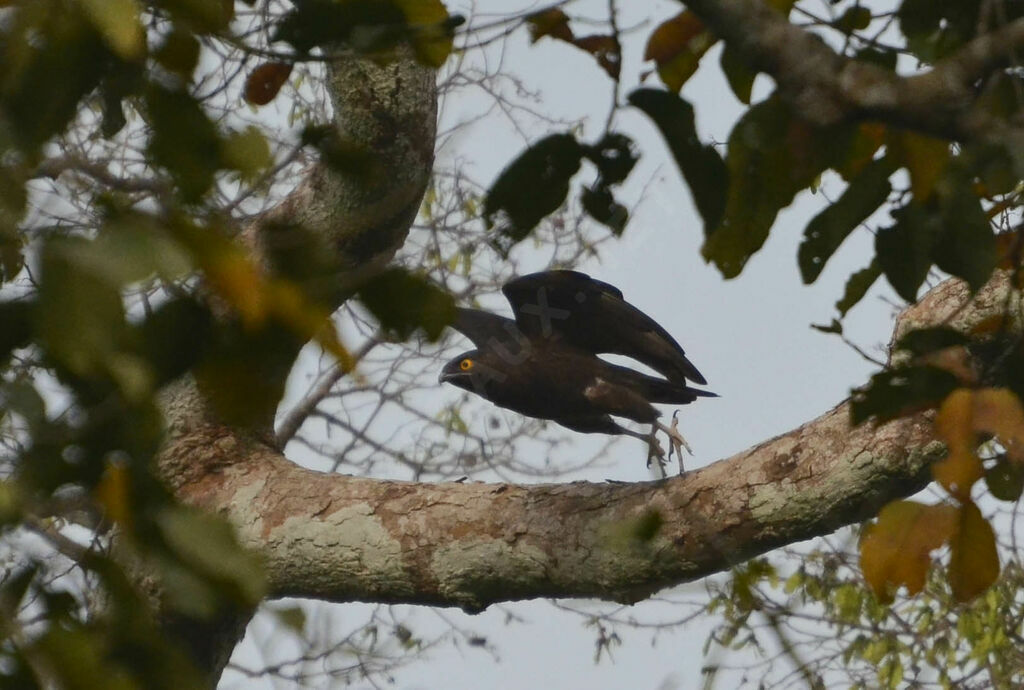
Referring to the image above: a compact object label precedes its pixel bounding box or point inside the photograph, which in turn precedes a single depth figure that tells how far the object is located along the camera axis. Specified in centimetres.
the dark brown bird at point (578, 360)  2118
